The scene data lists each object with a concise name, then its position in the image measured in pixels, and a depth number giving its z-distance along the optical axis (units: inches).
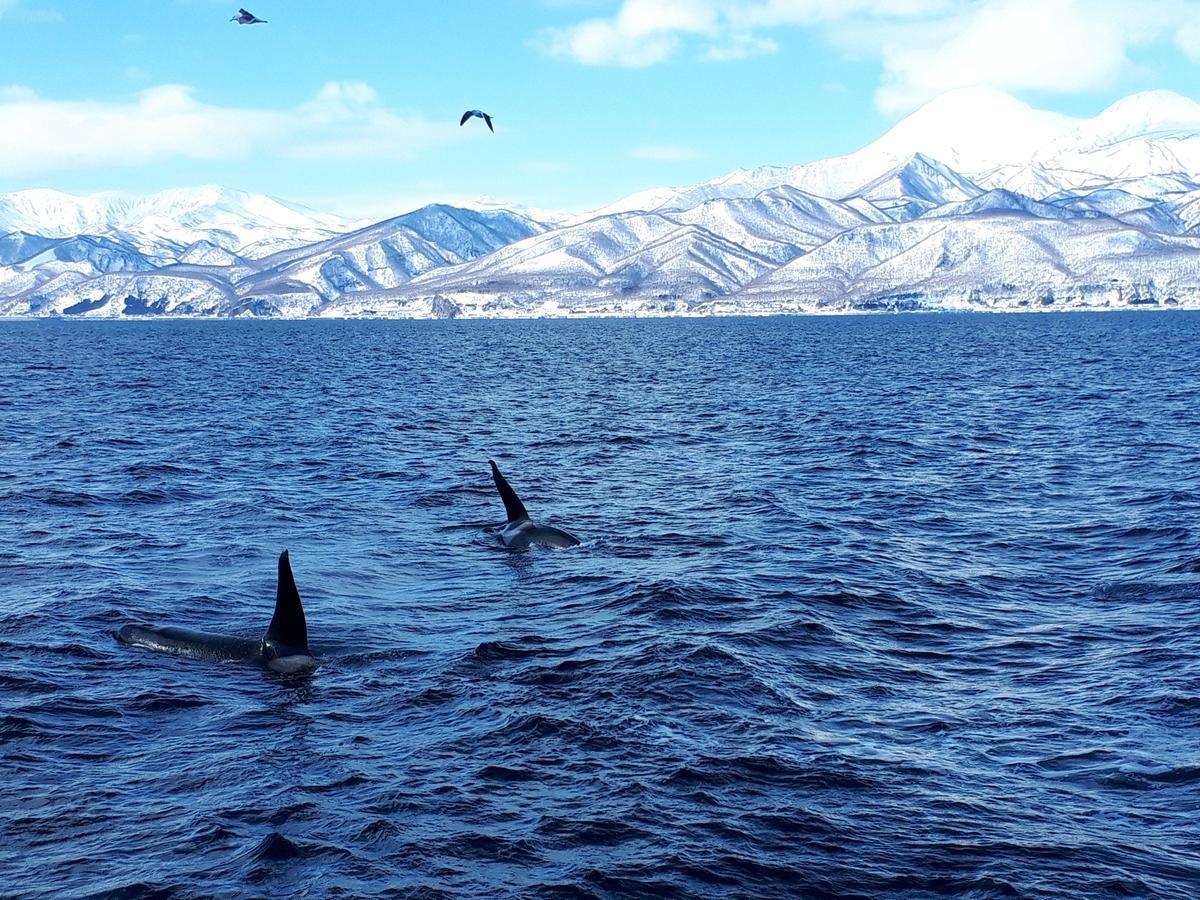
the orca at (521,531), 1235.9
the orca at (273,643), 807.7
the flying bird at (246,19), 1418.6
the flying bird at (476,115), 1505.9
